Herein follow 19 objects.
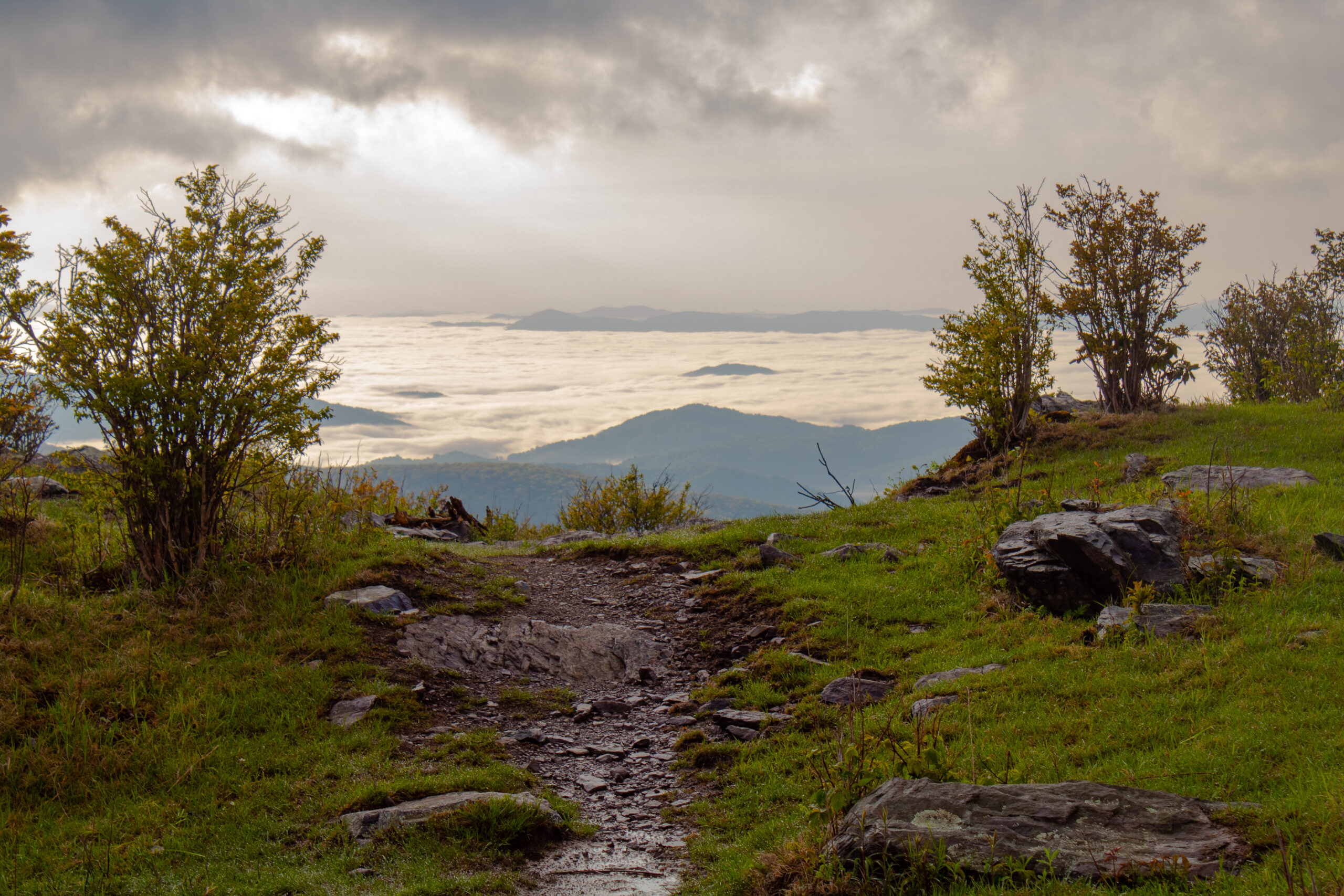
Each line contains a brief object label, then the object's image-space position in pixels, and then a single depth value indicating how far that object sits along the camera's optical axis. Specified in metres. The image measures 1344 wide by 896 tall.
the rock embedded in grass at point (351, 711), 8.39
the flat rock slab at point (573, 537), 18.53
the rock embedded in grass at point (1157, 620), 8.52
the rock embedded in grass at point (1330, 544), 9.69
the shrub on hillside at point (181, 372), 10.90
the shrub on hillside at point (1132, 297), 24.94
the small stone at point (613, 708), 9.33
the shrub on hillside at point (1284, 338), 29.31
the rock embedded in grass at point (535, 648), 10.43
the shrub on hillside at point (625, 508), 25.41
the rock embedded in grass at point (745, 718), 8.27
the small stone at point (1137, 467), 17.33
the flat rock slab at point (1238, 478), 14.32
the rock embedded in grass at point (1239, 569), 9.38
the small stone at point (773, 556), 13.74
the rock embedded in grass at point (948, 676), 8.44
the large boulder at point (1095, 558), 9.78
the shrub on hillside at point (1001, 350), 21.75
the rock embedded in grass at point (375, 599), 10.98
